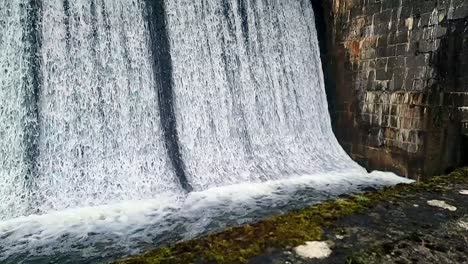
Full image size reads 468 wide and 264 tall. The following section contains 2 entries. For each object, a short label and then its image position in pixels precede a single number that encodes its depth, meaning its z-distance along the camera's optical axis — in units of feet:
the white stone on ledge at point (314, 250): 5.16
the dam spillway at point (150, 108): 17.84
